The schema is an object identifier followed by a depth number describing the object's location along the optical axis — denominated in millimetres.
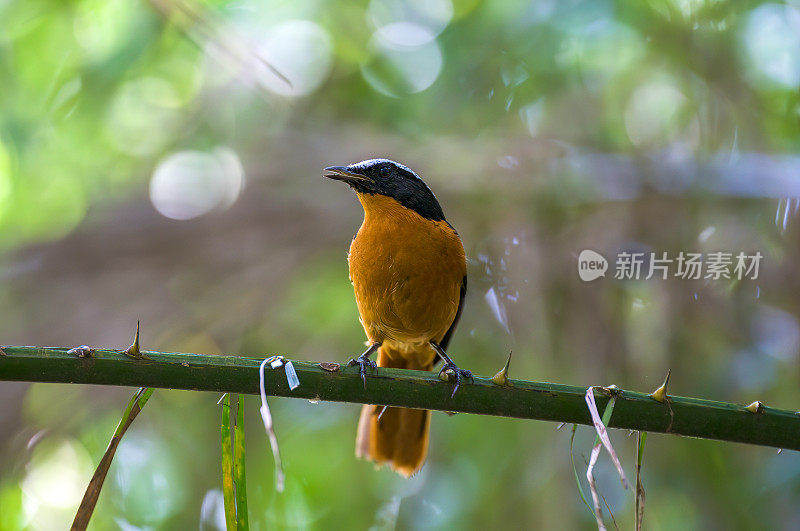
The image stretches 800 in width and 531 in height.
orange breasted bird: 6281
